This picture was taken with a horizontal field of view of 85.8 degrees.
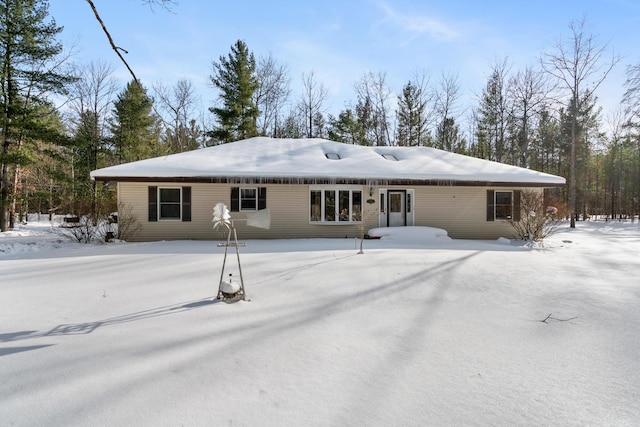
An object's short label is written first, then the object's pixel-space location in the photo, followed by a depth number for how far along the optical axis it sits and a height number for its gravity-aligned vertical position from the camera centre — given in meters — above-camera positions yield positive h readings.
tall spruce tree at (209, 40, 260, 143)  25.95 +8.37
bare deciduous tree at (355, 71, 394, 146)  30.39 +7.60
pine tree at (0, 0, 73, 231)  15.05 +6.04
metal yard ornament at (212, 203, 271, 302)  4.85 -0.25
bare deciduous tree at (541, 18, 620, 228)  21.58 +8.57
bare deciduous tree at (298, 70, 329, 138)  30.06 +7.97
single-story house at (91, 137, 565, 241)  12.51 +0.57
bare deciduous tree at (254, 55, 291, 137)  29.50 +9.94
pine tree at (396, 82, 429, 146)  29.08 +7.47
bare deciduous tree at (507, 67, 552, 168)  26.08 +8.19
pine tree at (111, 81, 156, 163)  26.30 +6.38
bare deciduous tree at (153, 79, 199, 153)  30.36 +7.18
